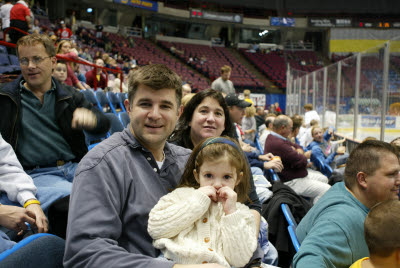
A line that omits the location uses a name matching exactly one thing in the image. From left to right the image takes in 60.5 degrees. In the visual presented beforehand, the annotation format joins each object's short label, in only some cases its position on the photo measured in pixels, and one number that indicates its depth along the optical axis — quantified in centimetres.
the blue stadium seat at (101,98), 477
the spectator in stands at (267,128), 574
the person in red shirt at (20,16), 579
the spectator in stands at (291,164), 368
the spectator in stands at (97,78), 653
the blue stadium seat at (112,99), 499
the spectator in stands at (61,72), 409
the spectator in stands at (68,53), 496
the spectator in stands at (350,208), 141
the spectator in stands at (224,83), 653
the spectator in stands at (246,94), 873
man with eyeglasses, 199
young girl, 115
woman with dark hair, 222
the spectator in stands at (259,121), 890
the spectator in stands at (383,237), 128
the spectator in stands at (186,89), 516
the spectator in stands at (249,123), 652
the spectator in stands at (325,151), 468
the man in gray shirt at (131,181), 102
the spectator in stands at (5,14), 600
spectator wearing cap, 345
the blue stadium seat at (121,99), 555
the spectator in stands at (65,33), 922
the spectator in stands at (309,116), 838
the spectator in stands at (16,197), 150
